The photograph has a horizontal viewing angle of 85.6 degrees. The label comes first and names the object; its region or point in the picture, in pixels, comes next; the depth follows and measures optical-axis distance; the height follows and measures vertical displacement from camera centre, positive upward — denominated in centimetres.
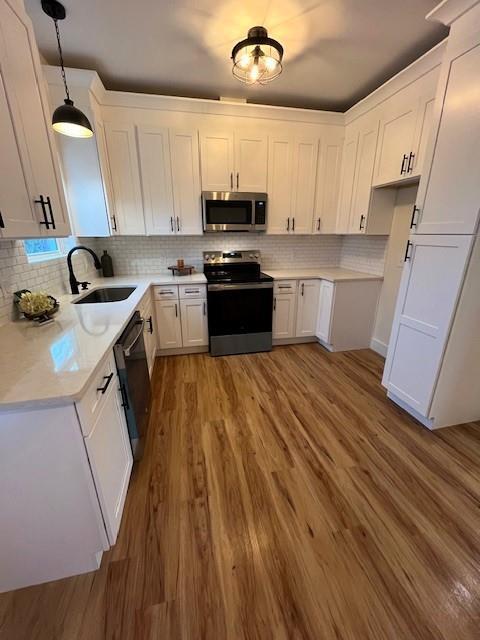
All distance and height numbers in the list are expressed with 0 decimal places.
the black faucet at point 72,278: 215 -34
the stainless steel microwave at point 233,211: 295 +29
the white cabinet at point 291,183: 302 +62
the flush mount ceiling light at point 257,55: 169 +120
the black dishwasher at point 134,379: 139 -83
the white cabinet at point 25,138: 115 +47
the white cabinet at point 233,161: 284 +82
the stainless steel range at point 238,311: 291 -83
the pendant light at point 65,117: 158 +70
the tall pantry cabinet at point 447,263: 150 -16
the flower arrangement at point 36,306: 152 -40
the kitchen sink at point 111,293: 252 -55
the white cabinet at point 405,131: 209 +91
